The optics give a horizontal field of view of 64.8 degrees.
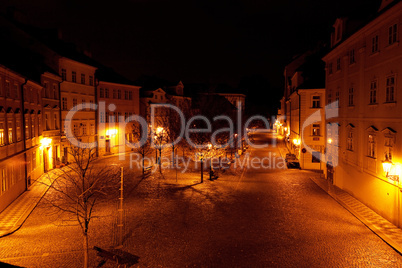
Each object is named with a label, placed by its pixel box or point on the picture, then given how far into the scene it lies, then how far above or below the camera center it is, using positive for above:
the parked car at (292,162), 31.09 -3.33
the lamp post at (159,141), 29.34 -1.15
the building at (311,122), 31.05 +0.61
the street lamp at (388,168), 13.60 -1.74
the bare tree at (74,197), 10.50 -3.93
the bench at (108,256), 9.71 -3.91
